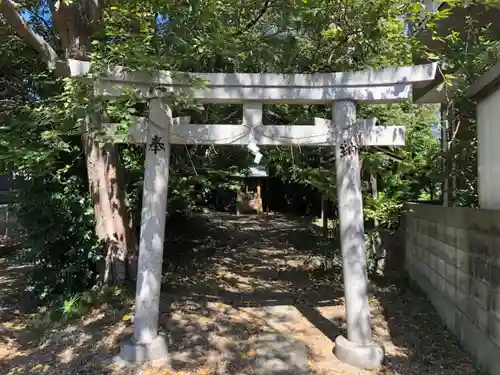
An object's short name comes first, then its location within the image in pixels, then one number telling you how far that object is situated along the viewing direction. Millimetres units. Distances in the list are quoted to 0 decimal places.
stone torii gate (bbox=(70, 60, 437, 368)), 4660
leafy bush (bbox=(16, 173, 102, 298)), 6816
